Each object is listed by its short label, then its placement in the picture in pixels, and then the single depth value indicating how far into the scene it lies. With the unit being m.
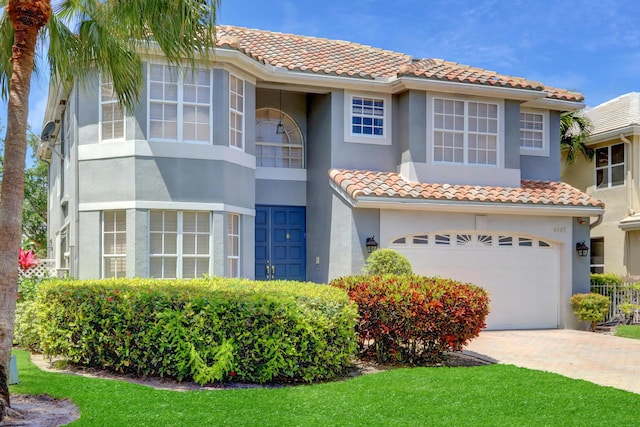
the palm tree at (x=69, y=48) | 7.53
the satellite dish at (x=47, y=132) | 18.32
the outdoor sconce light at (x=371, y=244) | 15.64
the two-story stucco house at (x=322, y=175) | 14.38
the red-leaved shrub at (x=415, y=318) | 11.20
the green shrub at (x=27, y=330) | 12.31
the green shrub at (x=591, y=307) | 17.27
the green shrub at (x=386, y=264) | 14.74
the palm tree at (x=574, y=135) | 23.14
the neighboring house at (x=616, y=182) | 21.73
